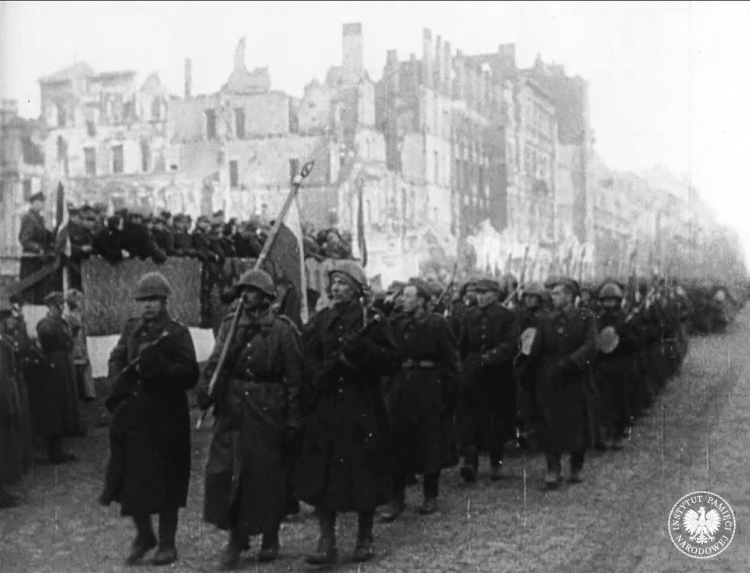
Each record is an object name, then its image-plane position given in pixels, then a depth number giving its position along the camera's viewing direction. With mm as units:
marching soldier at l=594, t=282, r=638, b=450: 10703
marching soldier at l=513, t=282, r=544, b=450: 8984
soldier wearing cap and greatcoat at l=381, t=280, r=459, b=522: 7898
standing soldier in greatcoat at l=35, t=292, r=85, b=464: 8749
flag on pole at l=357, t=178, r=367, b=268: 11859
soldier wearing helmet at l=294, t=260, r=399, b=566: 6465
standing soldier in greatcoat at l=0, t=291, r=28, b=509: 7855
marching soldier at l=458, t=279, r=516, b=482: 9031
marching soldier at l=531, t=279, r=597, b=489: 8758
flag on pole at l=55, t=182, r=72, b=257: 9438
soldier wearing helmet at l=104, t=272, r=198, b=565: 6332
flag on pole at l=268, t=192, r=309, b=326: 10102
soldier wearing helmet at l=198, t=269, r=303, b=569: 6254
